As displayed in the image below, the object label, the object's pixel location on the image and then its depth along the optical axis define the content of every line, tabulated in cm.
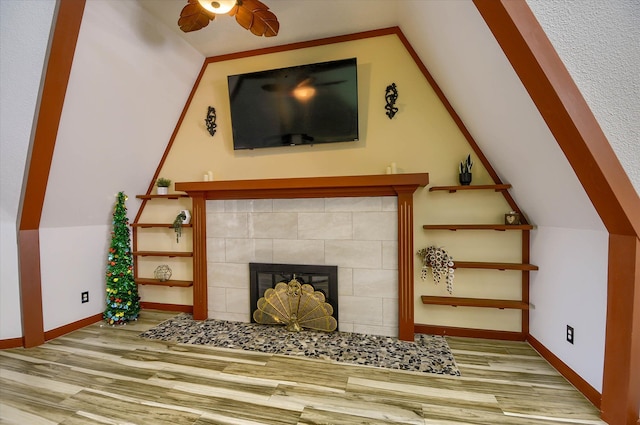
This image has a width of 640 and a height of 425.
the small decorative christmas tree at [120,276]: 317
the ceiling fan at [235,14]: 184
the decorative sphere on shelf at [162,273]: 348
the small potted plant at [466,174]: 265
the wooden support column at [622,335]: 154
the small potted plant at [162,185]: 345
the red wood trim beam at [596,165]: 133
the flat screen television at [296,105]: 278
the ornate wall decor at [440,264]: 261
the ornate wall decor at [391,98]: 286
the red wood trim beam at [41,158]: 195
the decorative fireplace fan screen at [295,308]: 292
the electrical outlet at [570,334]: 204
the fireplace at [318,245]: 268
